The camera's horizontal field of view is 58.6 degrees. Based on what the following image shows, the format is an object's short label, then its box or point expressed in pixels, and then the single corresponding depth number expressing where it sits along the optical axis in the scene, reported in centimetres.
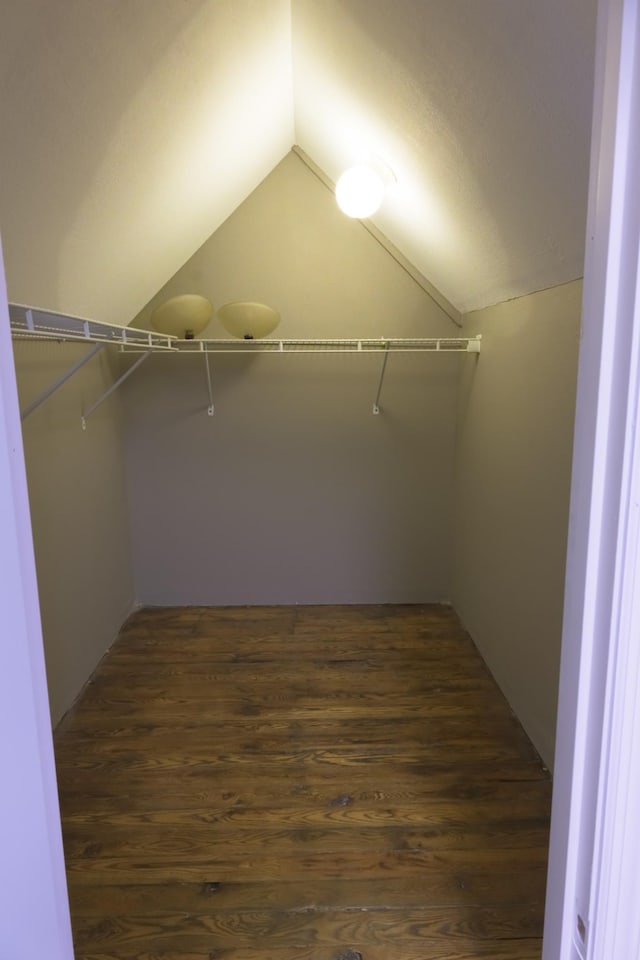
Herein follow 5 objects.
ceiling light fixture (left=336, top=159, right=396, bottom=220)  196
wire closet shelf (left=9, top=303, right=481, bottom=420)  198
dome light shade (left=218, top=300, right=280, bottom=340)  234
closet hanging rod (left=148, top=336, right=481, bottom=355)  252
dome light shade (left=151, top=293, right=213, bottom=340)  229
